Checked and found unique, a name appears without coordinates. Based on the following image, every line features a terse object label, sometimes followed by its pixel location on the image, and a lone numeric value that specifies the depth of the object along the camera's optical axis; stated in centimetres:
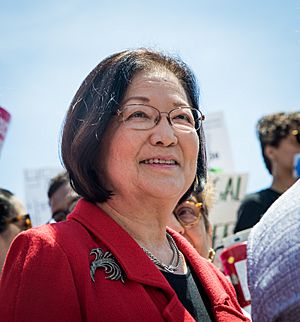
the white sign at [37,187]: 723
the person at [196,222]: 338
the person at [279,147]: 466
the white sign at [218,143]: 771
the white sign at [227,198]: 594
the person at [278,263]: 107
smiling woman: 182
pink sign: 467
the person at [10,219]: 353
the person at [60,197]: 435
